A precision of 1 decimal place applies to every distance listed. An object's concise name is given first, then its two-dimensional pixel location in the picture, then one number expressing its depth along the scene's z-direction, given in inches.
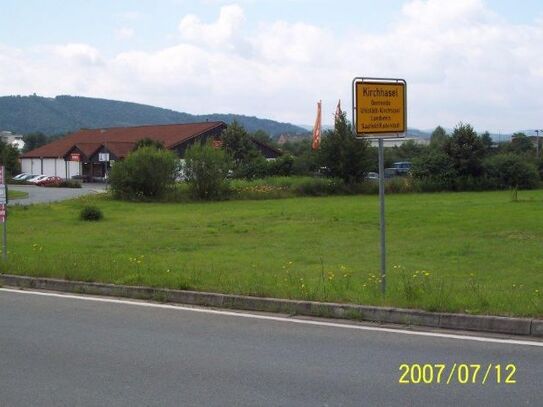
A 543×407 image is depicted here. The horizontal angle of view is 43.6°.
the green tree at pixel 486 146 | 2451.2
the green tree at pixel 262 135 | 4844.7
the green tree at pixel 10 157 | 3437.5
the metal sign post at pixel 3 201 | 551.8
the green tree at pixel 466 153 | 2395.4
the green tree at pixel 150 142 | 2967.5
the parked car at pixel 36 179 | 3265.3
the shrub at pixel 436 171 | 2329.0
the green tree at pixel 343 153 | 2140.7
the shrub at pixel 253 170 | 2691.9
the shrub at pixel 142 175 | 1824.6
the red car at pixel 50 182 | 3068.4
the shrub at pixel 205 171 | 1856.5
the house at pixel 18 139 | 5720.5
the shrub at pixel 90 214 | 1165.1
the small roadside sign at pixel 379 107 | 355.3
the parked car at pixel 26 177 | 3409.9
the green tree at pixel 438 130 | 5451.8
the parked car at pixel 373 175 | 2755.9
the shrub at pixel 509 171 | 2410.2
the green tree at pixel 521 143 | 3844.7
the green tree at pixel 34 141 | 5295.3
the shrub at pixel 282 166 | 2742.4
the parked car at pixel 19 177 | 3419.5
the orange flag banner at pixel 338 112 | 2159.2
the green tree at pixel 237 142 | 3385.8
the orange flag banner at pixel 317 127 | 3105.8
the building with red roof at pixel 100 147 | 3496.6
